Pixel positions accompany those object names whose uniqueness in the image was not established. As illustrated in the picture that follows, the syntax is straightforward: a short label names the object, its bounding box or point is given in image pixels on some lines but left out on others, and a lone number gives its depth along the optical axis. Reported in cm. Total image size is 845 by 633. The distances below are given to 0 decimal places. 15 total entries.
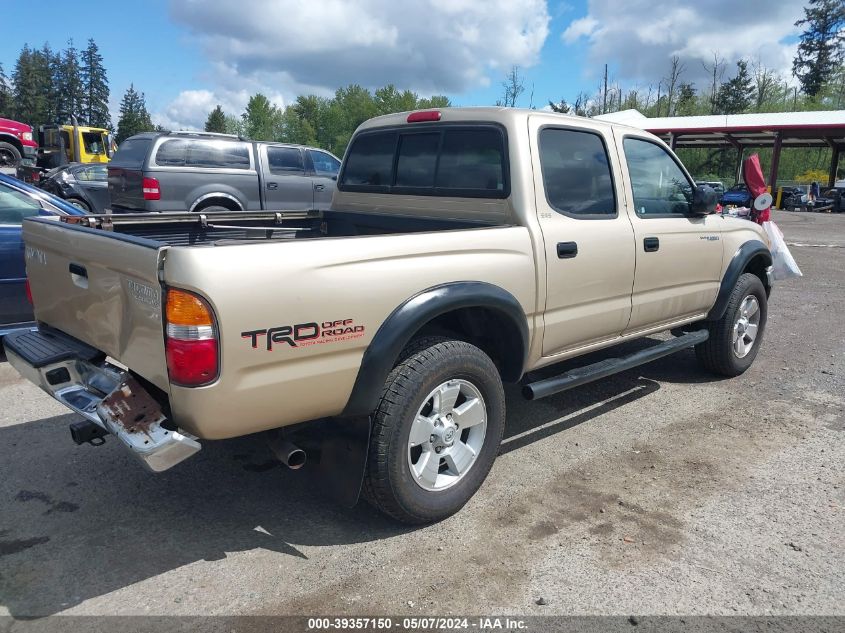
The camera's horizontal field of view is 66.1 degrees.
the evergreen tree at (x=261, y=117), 9204
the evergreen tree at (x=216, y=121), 9512
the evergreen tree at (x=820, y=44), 7000
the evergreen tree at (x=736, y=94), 6969
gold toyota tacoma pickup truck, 246
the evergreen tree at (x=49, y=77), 9638
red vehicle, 2464
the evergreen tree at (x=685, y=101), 7050
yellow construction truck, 2620
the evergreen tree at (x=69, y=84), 10312
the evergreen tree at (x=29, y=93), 8919
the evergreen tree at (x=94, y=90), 10662
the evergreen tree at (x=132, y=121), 8838
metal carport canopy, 3306
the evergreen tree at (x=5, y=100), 8575
